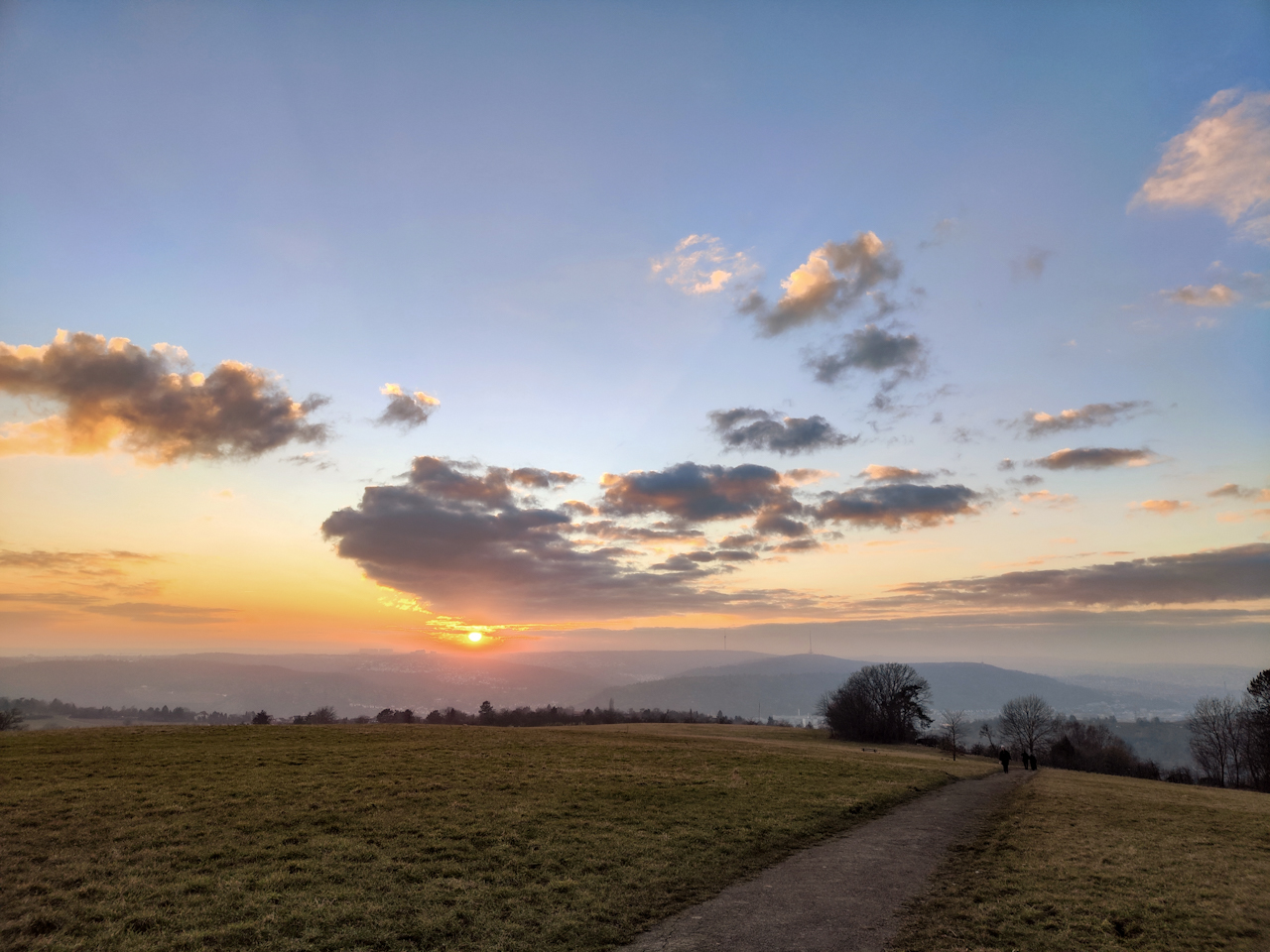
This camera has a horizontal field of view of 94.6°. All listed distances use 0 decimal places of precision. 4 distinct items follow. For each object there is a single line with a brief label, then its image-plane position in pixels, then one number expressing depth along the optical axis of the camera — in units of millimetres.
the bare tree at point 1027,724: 130125
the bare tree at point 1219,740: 106194
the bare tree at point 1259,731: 86938
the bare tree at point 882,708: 109250
